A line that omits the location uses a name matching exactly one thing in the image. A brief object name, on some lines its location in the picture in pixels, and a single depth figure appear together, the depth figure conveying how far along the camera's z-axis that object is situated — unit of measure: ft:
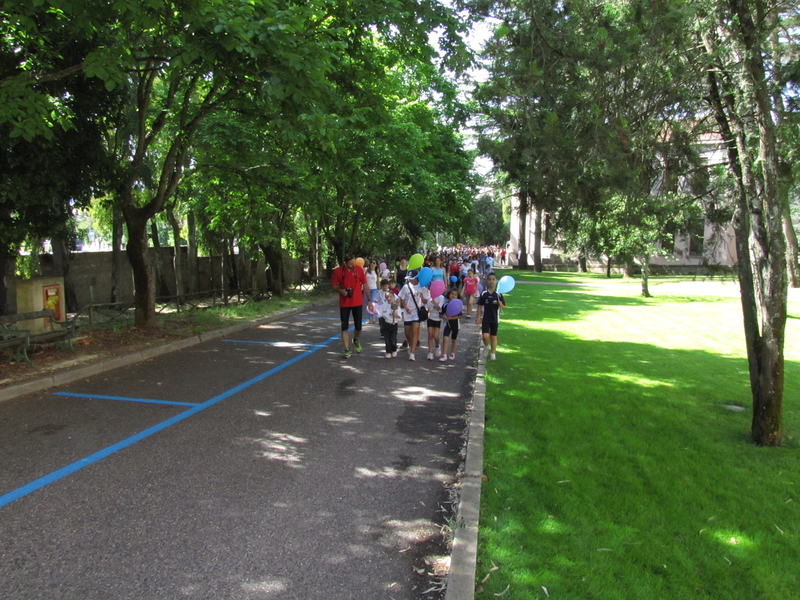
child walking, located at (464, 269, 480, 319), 52.21
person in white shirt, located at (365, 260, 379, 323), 55.21
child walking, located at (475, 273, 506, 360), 33.99
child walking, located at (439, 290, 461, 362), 33.63
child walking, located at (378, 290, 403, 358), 33.53
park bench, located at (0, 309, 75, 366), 27.53
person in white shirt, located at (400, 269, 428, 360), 33.78
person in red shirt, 32.45
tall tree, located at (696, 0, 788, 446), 19.03
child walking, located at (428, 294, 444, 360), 33.27
